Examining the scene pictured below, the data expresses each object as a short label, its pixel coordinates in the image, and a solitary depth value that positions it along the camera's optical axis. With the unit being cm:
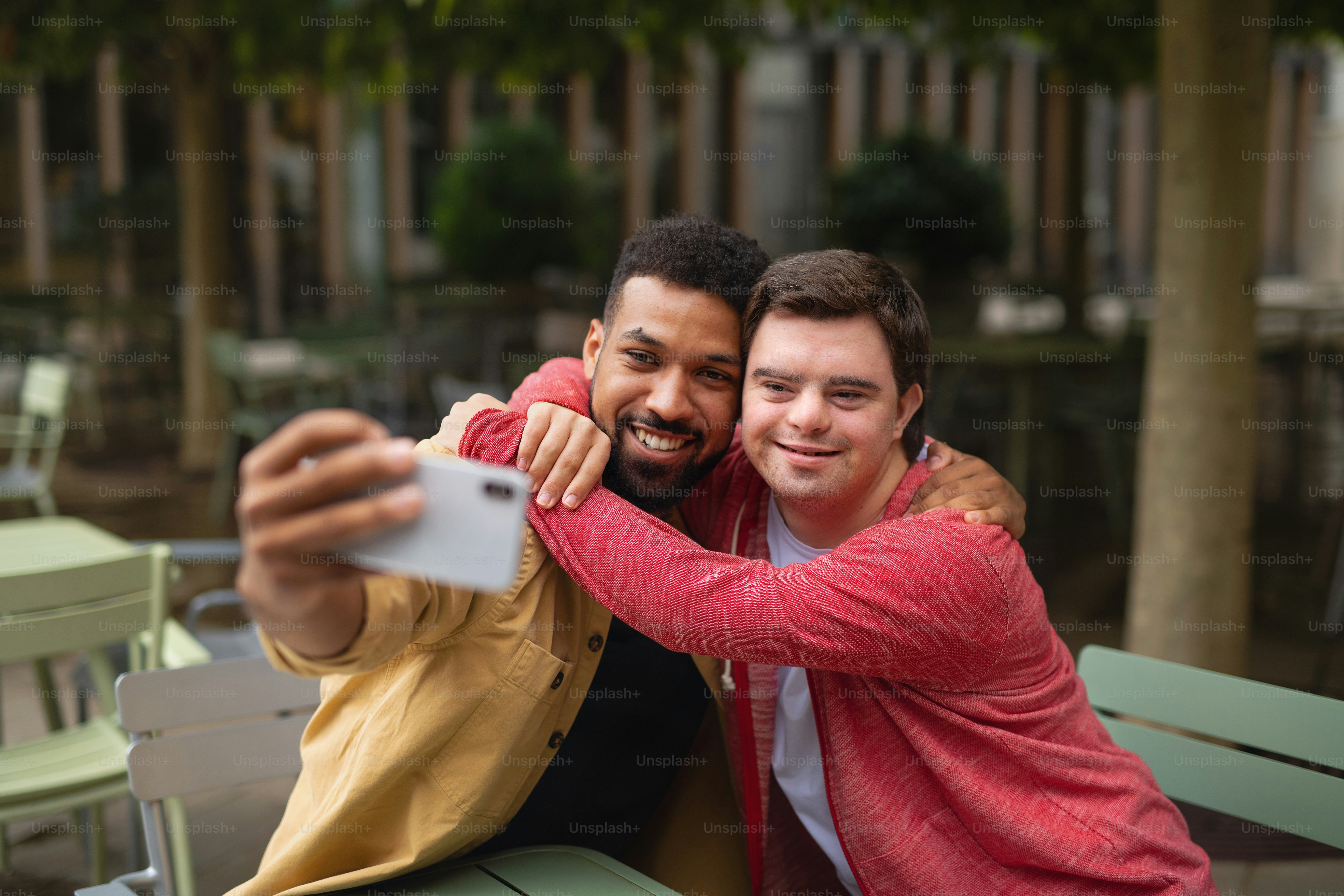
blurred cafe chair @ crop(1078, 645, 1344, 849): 204
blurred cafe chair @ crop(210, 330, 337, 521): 644
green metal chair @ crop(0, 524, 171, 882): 246
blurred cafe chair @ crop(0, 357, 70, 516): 545
